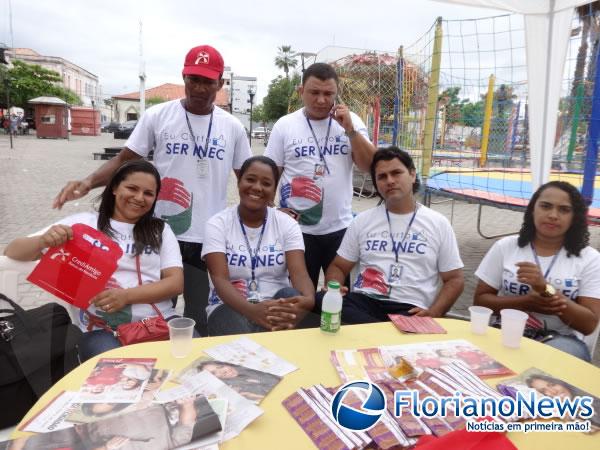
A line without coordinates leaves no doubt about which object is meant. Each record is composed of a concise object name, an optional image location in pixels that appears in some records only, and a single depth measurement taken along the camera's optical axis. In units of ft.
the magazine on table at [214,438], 3.80
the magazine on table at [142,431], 3.66
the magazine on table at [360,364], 5.08
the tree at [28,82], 111.34
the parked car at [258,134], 167.32
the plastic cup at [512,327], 5.99
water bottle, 6.14
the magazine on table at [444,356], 5.39
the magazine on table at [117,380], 4.51
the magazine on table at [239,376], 4.67
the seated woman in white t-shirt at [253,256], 7.74
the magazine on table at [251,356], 5.18
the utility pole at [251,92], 58.45
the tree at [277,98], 120.16
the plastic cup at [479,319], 6.38
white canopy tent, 11.42
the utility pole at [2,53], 45.41
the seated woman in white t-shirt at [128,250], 6.98
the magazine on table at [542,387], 4.87
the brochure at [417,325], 6.46
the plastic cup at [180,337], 5.41
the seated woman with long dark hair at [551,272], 7.27
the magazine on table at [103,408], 4.19
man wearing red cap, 9.39
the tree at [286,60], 180.75
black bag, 5.98
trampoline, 17.40
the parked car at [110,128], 147.54
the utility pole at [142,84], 77.71
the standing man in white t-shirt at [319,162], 9.82
